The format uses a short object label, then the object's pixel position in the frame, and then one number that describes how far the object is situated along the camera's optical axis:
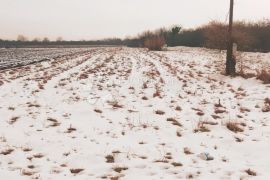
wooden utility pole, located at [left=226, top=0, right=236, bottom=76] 16.94
